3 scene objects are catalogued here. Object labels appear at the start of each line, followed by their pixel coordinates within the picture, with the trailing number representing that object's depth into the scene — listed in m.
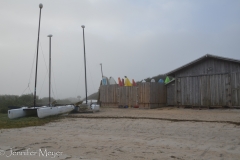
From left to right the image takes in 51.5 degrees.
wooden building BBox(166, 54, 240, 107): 18.17
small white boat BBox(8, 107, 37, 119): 14.50
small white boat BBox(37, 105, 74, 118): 14.58
